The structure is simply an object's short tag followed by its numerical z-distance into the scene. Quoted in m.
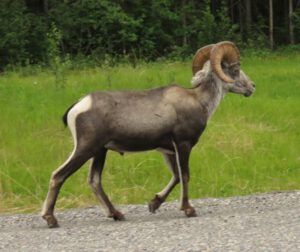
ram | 9.20
